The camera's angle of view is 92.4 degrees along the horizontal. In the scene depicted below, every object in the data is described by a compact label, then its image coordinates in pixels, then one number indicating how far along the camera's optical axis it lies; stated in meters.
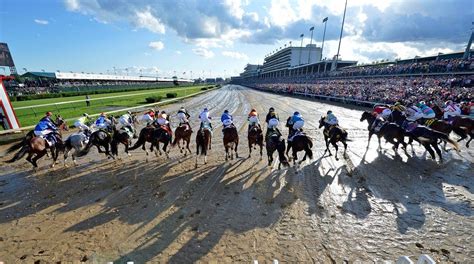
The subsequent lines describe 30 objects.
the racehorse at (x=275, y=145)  6.30
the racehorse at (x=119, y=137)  7.51
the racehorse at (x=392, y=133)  7.61
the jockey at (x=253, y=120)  7.79
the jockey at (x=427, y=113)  8.36
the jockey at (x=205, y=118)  7.69
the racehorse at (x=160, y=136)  7.62
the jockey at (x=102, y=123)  7.66
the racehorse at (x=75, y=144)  7.36
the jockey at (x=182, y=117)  8.16
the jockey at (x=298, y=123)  7.05
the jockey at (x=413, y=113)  8.16
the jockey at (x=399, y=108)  8.93
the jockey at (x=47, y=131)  7.08
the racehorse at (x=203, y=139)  7.12
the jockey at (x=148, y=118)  8.23
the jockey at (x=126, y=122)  7.95
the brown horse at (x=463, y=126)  8.34
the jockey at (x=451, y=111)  8.77
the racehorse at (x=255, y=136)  7.53
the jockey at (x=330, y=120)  7.63
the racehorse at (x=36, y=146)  6.79
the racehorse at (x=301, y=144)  6.60
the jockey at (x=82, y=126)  7.71
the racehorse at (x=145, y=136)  7.67
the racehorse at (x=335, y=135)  7.43
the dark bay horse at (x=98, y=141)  7.41
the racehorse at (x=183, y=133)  7.76
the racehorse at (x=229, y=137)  7.44
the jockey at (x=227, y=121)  7.67
